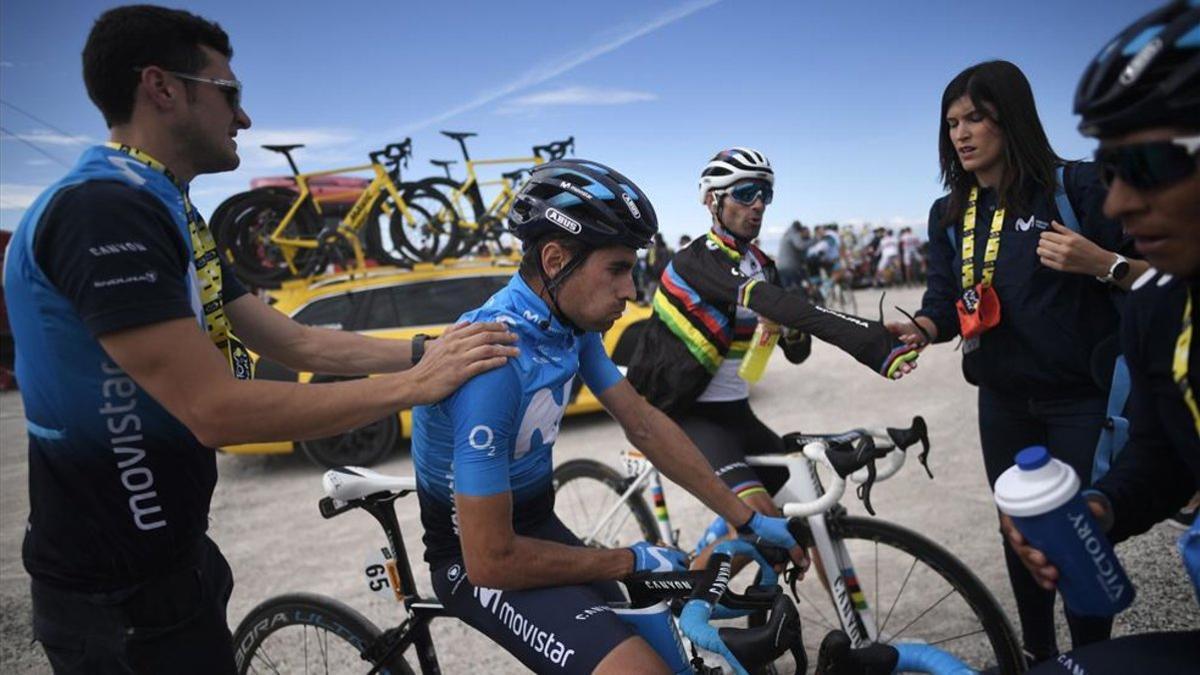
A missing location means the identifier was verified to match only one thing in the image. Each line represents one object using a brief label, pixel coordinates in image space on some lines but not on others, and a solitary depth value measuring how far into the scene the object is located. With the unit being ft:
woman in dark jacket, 8.70
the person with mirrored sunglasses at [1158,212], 3.87
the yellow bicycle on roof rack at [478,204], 35.76
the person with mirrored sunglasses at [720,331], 10.48
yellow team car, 24.04
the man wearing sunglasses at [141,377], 5.24
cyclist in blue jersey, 6.17
